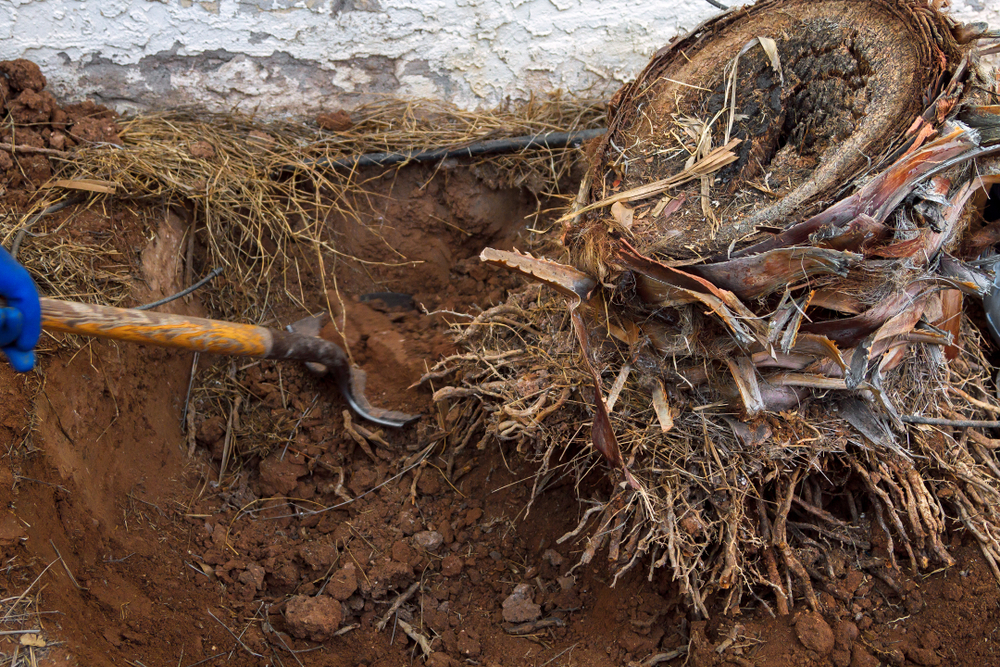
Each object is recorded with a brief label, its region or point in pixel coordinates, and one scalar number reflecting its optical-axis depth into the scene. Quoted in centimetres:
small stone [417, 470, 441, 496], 212
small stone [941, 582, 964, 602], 174
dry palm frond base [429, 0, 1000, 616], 150
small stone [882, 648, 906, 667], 163
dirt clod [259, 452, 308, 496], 217
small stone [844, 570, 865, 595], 175
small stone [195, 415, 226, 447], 223
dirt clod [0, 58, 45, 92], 228
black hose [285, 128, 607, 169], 248
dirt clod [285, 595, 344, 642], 180
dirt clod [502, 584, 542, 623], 184
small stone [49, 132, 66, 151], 226
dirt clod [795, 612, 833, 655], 163
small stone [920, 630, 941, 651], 167
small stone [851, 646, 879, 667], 163
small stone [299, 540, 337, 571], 198
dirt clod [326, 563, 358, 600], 188
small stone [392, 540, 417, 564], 197
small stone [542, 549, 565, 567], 192
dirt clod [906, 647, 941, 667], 163
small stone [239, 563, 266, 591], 194
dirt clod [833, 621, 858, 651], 166
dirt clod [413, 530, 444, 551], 200
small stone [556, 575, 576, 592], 190
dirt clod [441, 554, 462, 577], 196
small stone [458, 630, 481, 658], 180
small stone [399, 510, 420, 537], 204
